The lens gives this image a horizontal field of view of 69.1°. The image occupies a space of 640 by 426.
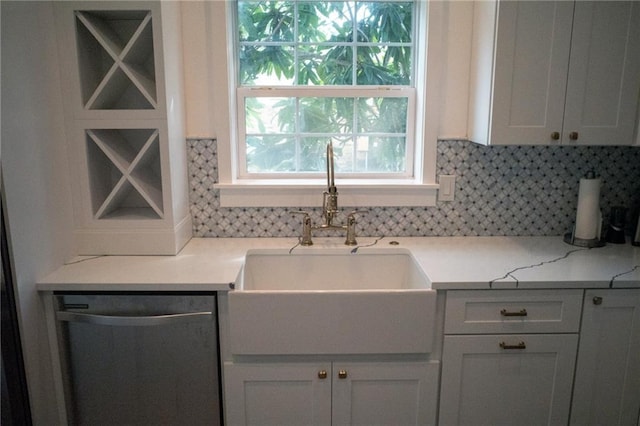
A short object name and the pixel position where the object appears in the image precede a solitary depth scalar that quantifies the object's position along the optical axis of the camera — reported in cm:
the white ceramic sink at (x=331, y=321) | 164
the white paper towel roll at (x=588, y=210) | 203
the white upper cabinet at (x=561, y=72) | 177
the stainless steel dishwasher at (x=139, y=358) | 165
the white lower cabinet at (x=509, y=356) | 168
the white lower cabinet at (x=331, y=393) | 171
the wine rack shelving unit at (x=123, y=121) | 177
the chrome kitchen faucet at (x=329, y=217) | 202
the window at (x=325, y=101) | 214
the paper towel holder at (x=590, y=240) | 205
